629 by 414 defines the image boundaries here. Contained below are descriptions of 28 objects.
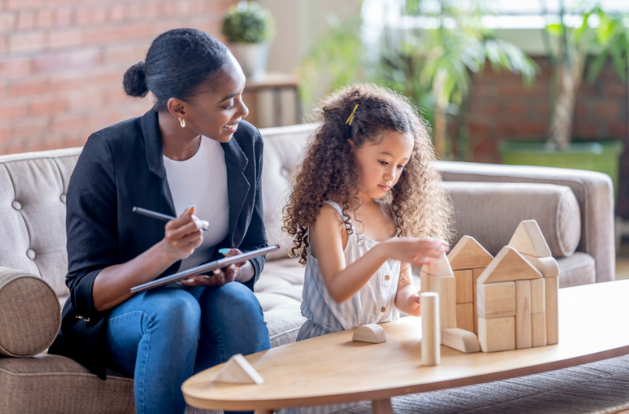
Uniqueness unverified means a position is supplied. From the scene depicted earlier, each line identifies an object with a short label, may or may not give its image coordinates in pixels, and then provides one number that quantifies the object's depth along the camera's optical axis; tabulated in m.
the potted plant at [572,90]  5.96
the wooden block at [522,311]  3.11
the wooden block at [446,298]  3.16
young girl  3.37
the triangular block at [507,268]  3.09
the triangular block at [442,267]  3.16
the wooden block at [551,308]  3.14
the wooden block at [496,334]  3.10
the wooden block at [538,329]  3.13
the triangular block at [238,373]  2.96
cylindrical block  3.02
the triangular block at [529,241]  3.18
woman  3.19
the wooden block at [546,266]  3.14
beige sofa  3.31
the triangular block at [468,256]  3.19
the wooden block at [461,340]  3.10
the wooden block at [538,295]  3.12
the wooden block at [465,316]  3.19
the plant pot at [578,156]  6.06
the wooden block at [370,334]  3.17
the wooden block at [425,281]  3.20
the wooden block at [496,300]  3.09
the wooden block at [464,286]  3.19
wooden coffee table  2.91
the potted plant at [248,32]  6.00
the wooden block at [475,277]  3.20
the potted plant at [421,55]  6.08
